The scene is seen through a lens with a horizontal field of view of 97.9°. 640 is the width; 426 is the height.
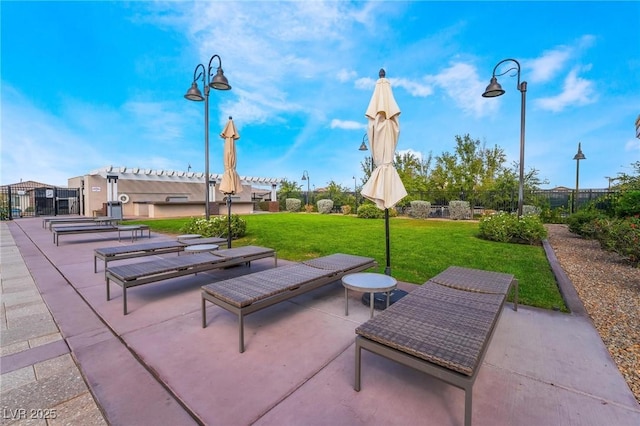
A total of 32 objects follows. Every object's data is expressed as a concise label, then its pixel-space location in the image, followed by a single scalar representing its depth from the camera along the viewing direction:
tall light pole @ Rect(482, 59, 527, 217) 6.76
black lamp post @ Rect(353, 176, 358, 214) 22.16
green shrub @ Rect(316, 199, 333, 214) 21.27
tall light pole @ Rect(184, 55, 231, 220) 6.03
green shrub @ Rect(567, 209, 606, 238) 7.20
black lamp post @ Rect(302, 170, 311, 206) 28.95
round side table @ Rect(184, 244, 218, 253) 4.98
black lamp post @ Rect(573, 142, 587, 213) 14.37
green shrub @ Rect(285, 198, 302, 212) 24.38
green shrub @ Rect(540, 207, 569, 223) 13.41
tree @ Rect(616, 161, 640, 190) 8.19
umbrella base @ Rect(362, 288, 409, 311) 3.37
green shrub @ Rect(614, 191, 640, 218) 6.48
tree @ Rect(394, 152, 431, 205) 20.53
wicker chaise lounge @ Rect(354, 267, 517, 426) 1.52
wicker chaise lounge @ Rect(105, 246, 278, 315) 3.33
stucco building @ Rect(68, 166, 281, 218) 18.23
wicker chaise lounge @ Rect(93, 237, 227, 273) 4.62
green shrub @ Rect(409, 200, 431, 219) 16.22
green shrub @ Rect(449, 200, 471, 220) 15.31
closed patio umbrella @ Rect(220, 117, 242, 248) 5.93
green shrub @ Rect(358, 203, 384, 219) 15.54
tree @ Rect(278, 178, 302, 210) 26.21
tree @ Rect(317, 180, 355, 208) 22.53
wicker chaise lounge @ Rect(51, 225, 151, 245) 7.82
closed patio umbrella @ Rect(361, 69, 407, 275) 3.39
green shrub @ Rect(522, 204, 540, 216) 13.72
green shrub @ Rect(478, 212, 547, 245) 7.29
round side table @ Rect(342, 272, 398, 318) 2.87
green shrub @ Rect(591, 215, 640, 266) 4.70
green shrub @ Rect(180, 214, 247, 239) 7.81
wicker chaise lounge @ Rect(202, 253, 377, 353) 2.51
